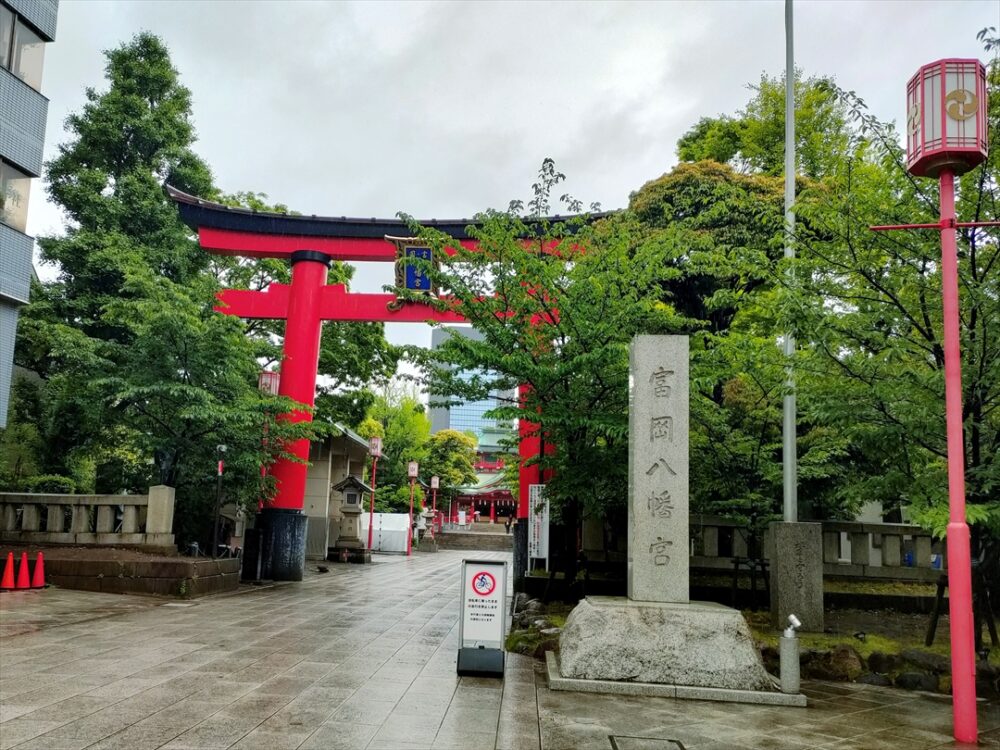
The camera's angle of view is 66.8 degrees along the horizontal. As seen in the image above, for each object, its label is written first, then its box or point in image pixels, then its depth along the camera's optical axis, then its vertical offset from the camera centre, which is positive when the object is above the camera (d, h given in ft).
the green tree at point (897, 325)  28.43 +6.58
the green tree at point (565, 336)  39.01 +7.78
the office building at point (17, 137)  56.24 +24.84
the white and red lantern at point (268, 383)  63.62 +7.74
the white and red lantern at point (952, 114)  23.09 +11.63
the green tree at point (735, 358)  37.06 +6.60
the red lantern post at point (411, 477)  125.49 +0.37
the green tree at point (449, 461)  183.73 +4.78
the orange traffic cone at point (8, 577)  45.68 -6.55
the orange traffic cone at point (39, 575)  47.44 -6.65
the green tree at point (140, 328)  52.60 +10.77
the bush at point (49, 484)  64.75 -1.32
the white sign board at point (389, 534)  134.82 -9.73
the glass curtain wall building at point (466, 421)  300.81 +43.41
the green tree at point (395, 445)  159.53 +7.59
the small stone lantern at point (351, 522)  100.63 -6.28
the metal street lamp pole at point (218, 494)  52.65 -1.42
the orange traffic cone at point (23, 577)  46.65 -6.67
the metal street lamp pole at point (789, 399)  38.24 +4.58
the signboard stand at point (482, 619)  27.94 -5.07
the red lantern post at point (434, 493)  159.63 -3.06
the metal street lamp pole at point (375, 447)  105.19 +4.29
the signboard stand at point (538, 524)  44.62 -2.42
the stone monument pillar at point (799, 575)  36.65 -4.11
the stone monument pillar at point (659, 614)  26.35 -4.52
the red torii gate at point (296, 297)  63.67 +15.50
